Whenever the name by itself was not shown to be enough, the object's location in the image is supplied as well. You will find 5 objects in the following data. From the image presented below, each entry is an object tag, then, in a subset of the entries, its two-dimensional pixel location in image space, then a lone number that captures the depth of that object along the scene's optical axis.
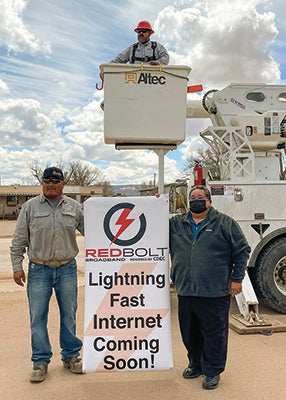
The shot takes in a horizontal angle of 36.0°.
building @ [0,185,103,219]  47.59
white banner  3.78
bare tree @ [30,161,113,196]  66.25
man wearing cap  3.95
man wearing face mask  3.70
